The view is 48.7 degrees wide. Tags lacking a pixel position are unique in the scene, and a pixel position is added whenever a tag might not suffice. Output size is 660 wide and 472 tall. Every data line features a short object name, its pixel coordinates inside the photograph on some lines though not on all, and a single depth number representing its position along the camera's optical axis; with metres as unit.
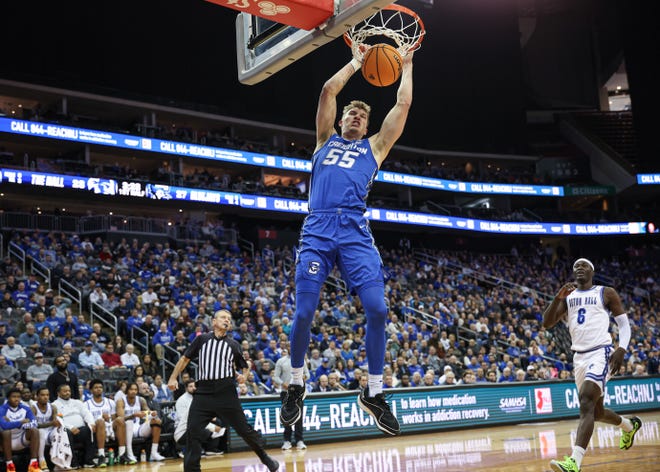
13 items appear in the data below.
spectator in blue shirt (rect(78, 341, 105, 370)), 15.02
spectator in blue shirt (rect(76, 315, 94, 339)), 16.88
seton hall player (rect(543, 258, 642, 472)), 8.12
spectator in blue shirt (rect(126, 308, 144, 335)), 17.95
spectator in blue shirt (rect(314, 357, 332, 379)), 17.48
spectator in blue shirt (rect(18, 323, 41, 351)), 15.27
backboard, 6.06
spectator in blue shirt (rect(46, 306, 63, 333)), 16.41
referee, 8.62
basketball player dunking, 5.26
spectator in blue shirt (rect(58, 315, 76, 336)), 16.42
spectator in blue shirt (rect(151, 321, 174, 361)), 17.30
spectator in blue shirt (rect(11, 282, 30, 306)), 17.61
